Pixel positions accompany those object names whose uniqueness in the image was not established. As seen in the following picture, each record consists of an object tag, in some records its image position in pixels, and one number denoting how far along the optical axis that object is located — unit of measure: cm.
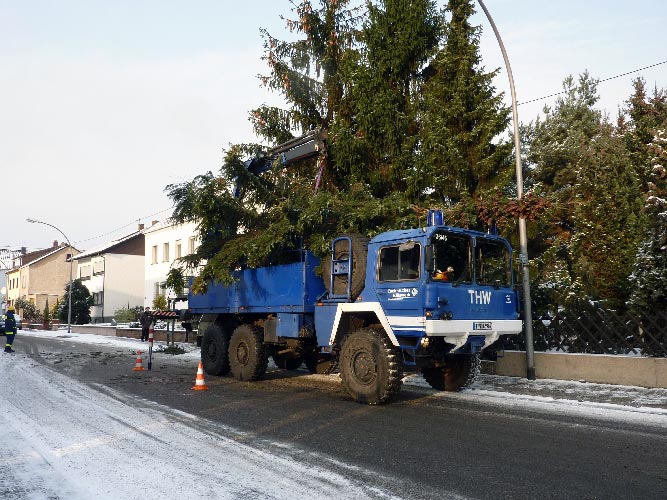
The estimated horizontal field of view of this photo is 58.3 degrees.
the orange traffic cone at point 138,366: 1486
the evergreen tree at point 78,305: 4984
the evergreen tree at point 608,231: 1558
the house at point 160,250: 4316
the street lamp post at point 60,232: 3925
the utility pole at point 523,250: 1241
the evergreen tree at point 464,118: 1672
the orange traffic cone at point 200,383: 1116
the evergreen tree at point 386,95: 1683
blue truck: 920
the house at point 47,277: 7269
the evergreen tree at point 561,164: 1665
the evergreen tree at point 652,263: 1227
